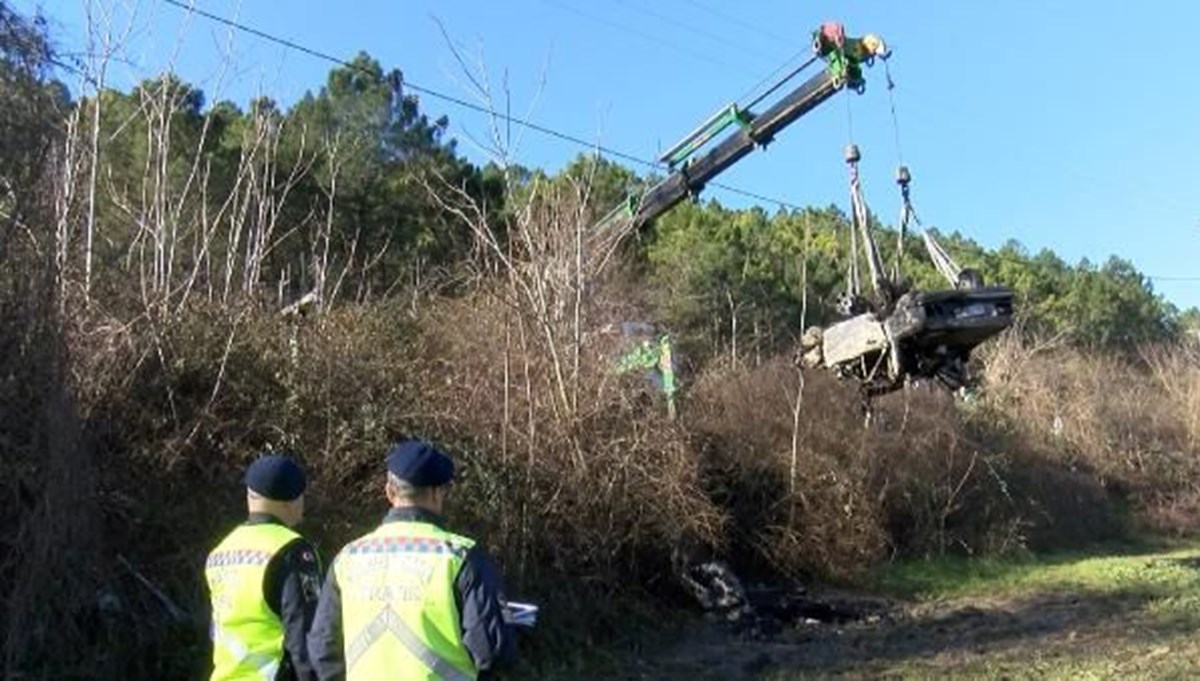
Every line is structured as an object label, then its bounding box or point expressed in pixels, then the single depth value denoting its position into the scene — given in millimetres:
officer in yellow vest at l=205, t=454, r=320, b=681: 4848
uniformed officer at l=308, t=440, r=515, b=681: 3965
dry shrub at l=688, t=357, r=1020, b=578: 19266
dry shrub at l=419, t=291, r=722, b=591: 14312
